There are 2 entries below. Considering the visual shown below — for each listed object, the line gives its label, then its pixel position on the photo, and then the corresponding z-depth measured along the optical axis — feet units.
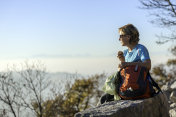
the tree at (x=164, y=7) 48.62
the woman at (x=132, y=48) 12.89
